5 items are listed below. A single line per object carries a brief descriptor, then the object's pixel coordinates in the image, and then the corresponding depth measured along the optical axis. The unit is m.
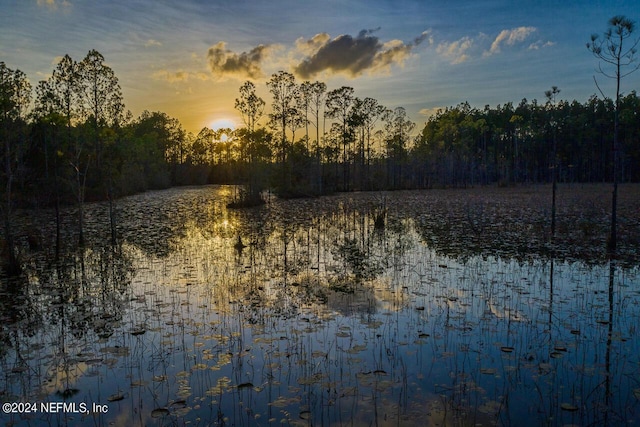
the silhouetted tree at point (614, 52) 12.48
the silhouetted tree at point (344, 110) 54.38
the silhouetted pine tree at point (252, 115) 34.25
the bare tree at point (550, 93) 19.98
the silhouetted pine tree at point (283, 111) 42.75
